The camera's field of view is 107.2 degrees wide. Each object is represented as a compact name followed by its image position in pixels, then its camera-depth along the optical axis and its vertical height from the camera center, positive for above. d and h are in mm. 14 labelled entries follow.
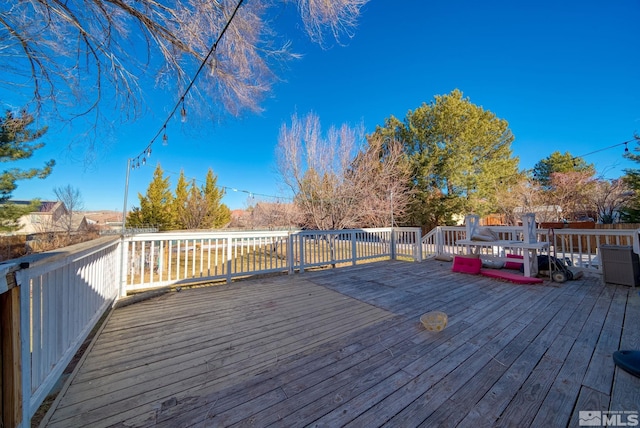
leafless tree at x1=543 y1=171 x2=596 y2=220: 11344 +1109
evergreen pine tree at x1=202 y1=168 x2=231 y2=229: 19062 +1499
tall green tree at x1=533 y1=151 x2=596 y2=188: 14973 +3504
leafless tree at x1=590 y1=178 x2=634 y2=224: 10520 +838
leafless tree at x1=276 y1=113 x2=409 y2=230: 8250 +1704
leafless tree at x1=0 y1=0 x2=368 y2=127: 2604 +2280
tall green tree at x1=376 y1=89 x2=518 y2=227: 12094 +3193
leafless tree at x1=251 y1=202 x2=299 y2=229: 8930 +258
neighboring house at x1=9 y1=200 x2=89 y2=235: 11991 +303
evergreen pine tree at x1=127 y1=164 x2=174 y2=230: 19266 +1220
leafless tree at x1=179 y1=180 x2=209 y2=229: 17203 +926
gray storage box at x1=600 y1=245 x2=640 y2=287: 3512 -761
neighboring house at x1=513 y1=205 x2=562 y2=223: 11078 +245
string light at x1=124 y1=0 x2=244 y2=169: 3150 +1885
